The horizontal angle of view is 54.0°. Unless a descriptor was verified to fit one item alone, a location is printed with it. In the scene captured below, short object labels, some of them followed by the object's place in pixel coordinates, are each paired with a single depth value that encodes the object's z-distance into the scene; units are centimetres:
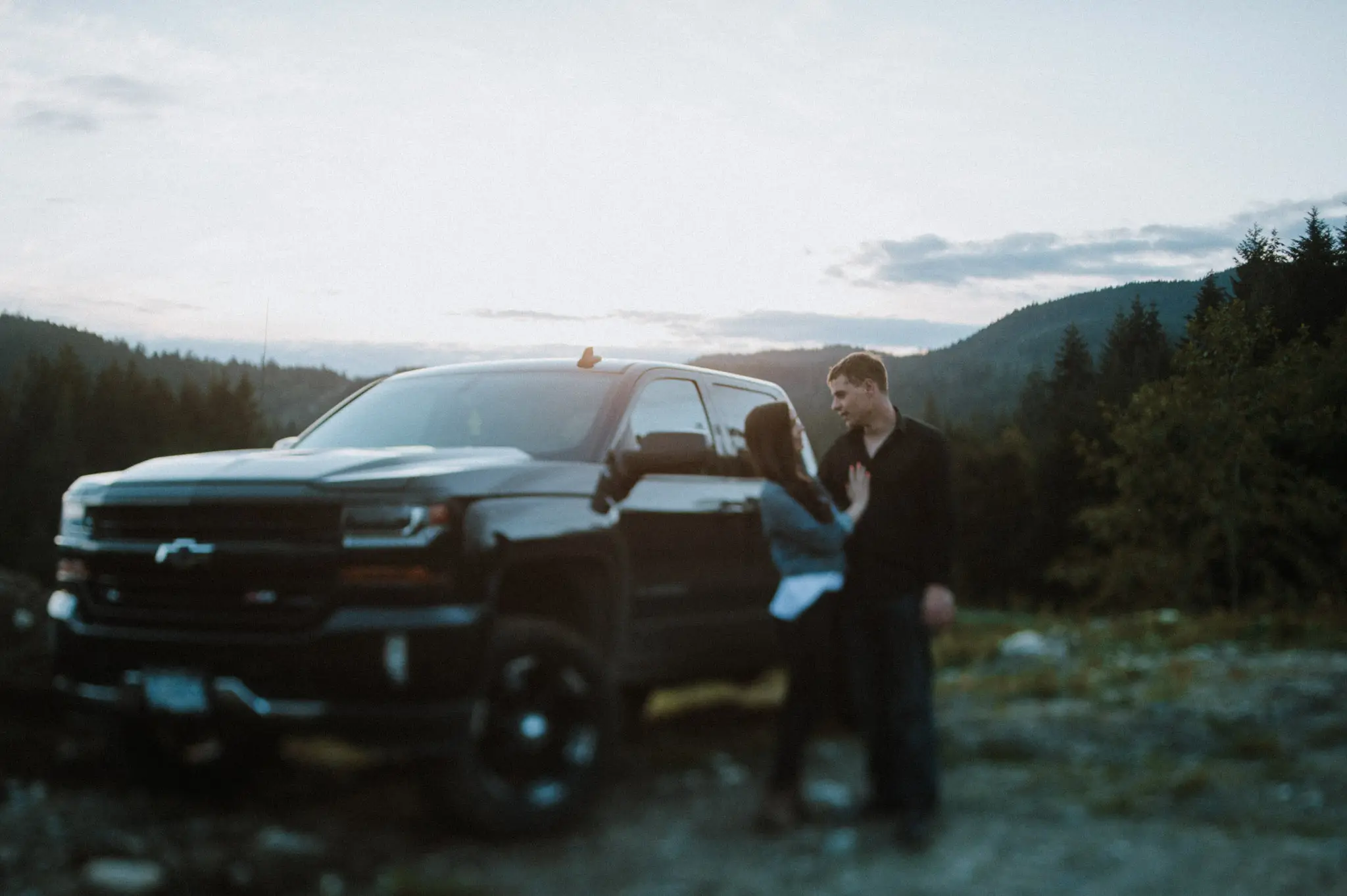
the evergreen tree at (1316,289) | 5531
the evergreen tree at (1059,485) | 5553
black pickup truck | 468
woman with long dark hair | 525
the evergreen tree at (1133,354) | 6469
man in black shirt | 536
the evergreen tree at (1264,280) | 5562
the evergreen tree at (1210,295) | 6786
